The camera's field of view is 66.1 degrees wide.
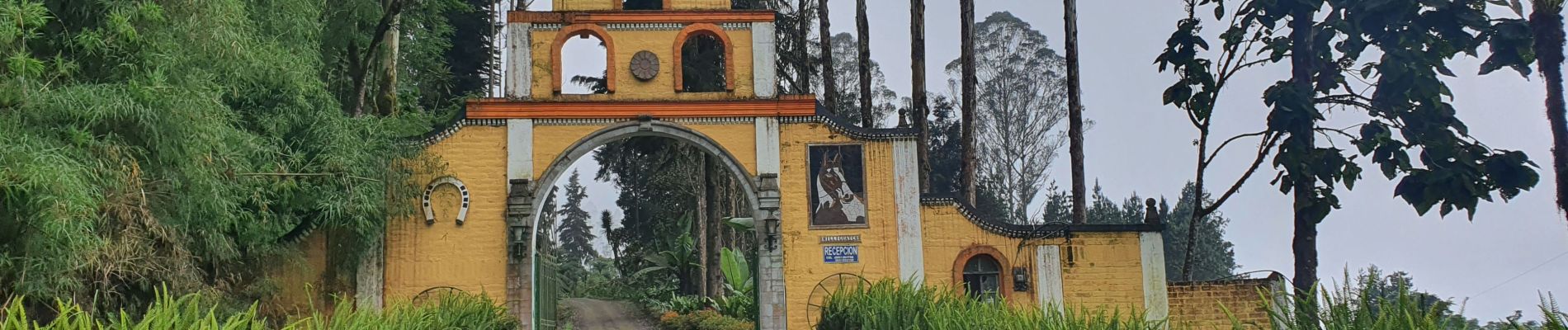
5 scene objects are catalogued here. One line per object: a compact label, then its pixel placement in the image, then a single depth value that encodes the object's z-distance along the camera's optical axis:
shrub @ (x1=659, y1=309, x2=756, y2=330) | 18.38
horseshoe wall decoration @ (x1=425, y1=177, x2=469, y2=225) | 13.10
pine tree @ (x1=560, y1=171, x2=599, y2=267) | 55.75
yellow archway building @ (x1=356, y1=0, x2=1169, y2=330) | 13.17
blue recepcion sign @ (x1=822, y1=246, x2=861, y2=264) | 13.56
